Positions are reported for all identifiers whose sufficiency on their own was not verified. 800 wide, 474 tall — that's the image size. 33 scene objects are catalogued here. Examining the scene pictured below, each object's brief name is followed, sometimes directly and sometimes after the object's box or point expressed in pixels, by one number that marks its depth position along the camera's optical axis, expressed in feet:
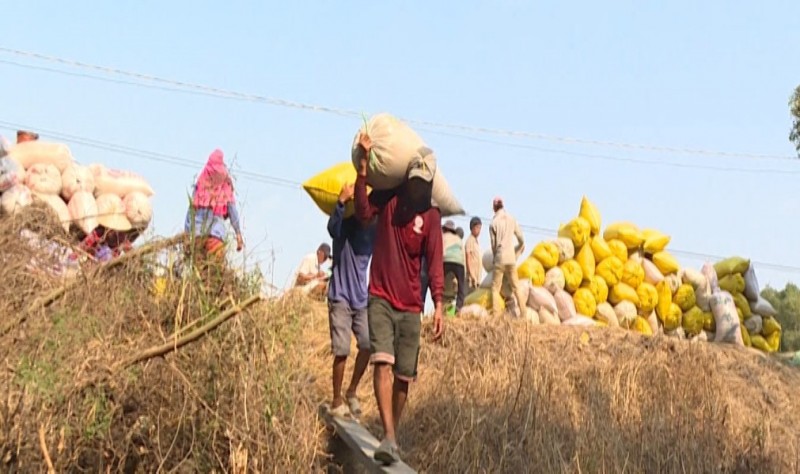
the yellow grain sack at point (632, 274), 43.73
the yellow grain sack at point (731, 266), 48.39
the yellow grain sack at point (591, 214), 44.01
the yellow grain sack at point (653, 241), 45.07
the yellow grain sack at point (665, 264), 45.24
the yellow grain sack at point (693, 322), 45.11
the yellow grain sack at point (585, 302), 41.83
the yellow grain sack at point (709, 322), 45.44
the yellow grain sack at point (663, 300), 44.55
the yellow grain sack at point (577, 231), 42.86
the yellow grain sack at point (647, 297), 43.73
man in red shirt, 17.53
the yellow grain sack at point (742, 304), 48.24
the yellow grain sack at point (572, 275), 41.78
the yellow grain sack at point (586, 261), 42.63
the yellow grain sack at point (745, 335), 47.29
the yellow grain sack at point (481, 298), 39.34
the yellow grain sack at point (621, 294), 43.29
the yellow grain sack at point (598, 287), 42.63
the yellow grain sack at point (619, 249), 43.88
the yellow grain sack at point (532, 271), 40.96
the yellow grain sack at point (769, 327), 49.52
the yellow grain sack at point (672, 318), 44.55
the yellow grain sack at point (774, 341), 49.57
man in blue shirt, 20.21
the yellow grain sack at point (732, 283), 48.21
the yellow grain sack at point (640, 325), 43.34
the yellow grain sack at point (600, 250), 43.50
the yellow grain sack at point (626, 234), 44.45
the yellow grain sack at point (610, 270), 43.29
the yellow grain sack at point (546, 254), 41.60
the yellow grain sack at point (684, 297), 45.09
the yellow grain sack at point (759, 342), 48.42
